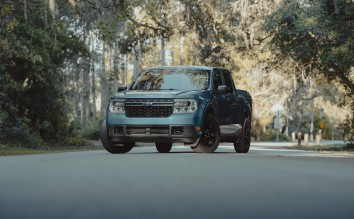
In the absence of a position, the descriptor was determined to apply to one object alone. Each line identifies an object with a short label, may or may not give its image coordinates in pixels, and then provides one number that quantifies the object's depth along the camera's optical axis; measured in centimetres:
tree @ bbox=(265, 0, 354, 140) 2628
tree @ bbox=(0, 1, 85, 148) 2655
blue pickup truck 1638
